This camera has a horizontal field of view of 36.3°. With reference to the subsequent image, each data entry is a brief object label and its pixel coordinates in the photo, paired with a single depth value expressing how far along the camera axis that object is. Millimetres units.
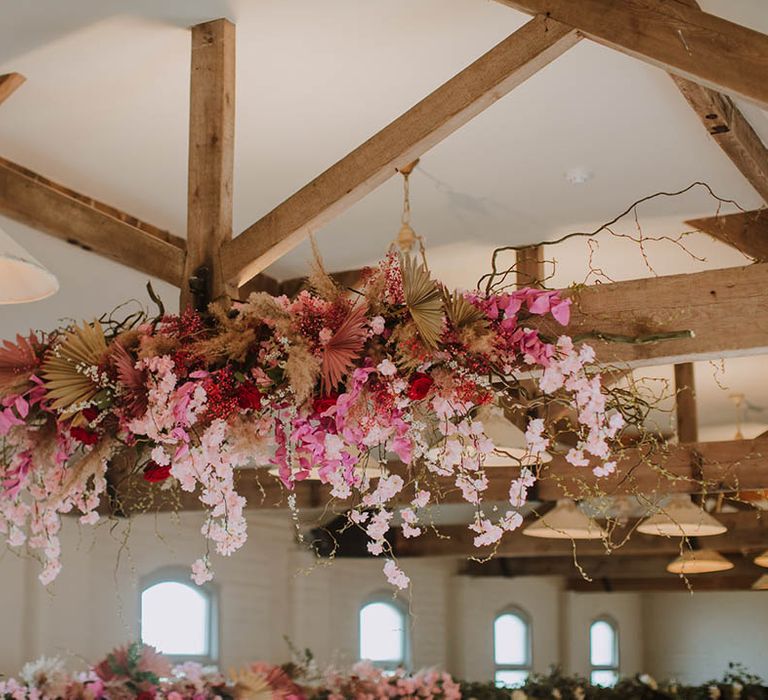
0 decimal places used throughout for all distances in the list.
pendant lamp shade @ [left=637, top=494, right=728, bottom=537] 7133
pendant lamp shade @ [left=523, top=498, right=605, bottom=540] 7875
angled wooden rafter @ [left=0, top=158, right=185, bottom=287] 4484
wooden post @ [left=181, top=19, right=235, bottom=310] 4102
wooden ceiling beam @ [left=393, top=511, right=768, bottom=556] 11258
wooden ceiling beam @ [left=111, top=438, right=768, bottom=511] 7227
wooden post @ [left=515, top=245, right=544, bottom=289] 6098
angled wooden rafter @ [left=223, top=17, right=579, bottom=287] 3830
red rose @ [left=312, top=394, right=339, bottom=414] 3227
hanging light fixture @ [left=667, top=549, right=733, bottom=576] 8992
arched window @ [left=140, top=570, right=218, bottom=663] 9078
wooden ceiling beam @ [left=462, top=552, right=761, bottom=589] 13430
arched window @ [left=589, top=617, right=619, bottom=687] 15914
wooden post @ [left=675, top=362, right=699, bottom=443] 8406
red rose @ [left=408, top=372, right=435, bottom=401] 3180
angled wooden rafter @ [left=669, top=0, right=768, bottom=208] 4320
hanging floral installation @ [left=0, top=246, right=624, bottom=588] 3188
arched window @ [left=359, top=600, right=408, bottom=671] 11648
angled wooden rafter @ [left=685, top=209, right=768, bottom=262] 5617
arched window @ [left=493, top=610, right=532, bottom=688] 13688
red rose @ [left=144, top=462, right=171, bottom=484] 3496
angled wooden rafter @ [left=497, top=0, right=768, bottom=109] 3309
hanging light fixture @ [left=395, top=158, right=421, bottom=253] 5367
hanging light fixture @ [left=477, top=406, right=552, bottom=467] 5035
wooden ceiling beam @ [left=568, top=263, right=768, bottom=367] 3516
